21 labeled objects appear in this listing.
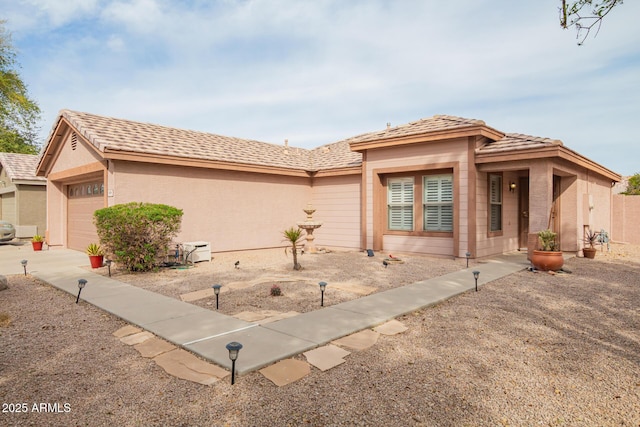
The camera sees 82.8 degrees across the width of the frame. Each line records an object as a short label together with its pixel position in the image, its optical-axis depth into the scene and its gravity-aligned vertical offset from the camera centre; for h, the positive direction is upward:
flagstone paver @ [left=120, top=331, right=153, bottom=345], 4.32 -1.48
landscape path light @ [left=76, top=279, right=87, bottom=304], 5.96 -1.08
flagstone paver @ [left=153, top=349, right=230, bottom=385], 3.35 -1.48
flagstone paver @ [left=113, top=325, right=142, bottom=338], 4.57 -1.47
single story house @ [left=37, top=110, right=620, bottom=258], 10.23 +1.03
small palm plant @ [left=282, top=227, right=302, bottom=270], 9.05 -0.54
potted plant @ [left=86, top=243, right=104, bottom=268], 9.34 -1.00
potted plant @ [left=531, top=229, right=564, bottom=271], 8.52 -0.92
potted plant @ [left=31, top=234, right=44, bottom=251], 13.59 -0.97
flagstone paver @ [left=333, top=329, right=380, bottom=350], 4.12 -1.46
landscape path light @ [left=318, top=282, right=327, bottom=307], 5.54 -1.08
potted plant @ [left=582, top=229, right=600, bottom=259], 11.15 -1.07
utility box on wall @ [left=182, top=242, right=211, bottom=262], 10.22 -0.99
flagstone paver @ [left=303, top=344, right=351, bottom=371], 3.62 -1.47
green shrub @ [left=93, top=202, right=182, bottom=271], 8.56 -0.37
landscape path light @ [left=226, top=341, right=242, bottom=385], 3.07 -1.13
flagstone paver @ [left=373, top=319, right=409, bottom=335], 4.60 -1.47
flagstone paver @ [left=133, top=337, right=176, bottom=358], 3.96 -1.48
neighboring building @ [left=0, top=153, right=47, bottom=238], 17.27 +1.03
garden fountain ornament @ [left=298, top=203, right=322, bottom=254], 12.51 -0.37
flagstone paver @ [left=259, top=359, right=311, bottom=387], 3.29 -1.47
